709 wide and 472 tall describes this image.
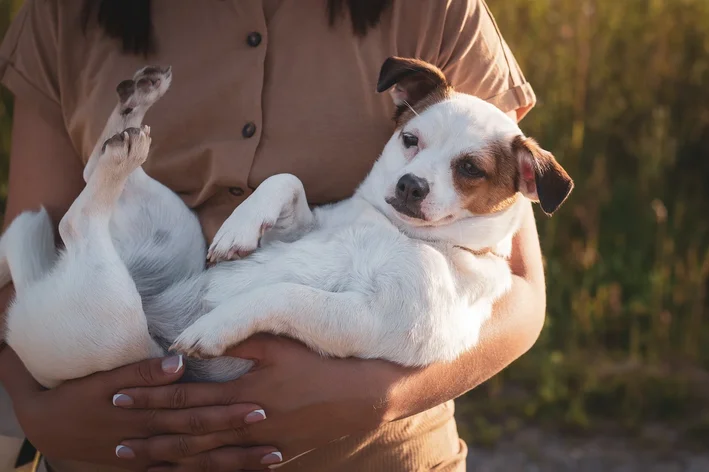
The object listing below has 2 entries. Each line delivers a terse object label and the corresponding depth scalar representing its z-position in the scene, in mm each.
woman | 1646
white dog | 1503
